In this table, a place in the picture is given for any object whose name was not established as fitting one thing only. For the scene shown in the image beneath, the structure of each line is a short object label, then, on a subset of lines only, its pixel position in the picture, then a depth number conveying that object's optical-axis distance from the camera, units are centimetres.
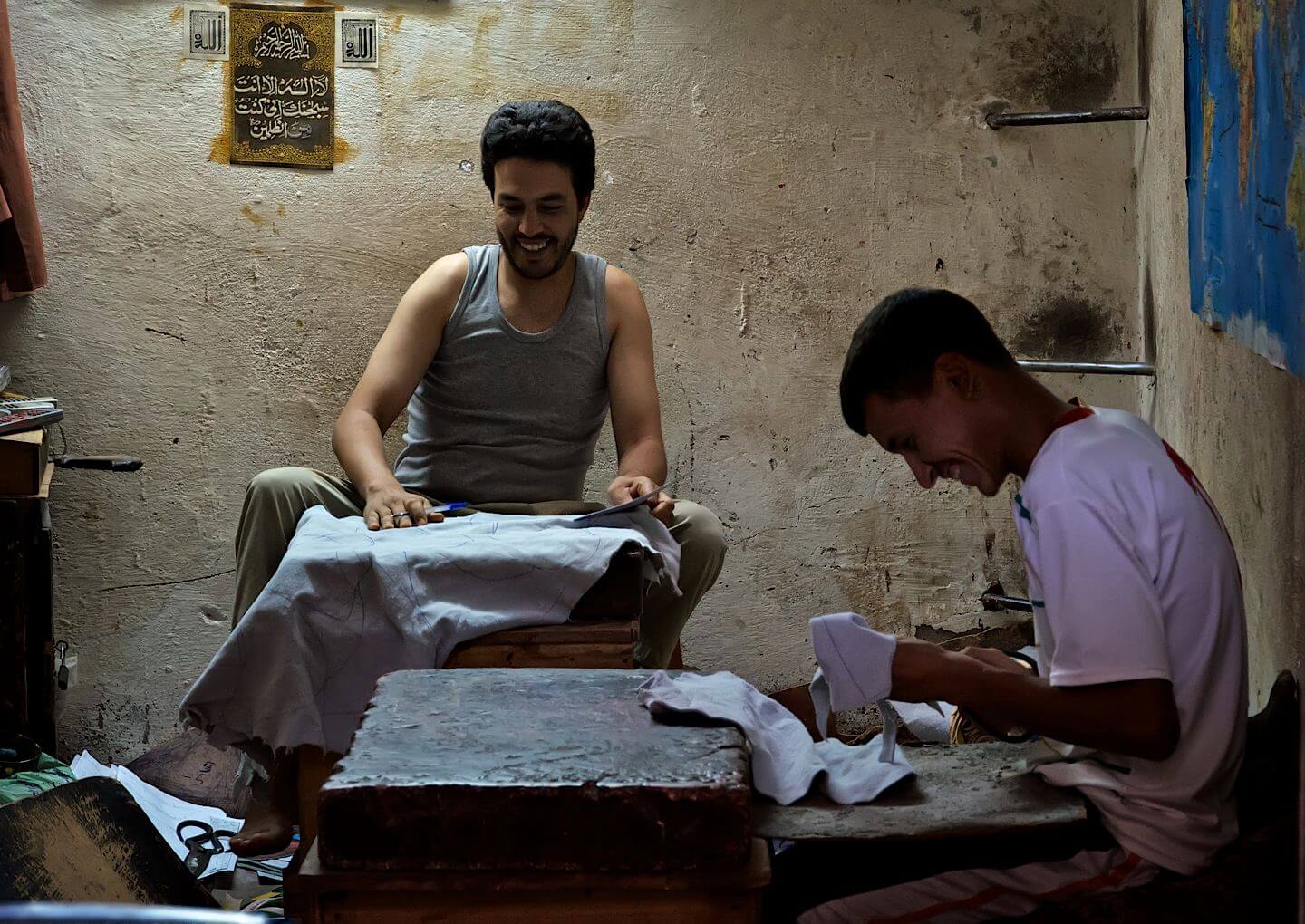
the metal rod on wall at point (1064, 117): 351
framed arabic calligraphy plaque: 373
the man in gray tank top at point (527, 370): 317
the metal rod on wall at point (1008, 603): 373
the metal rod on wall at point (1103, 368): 349
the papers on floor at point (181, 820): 302
